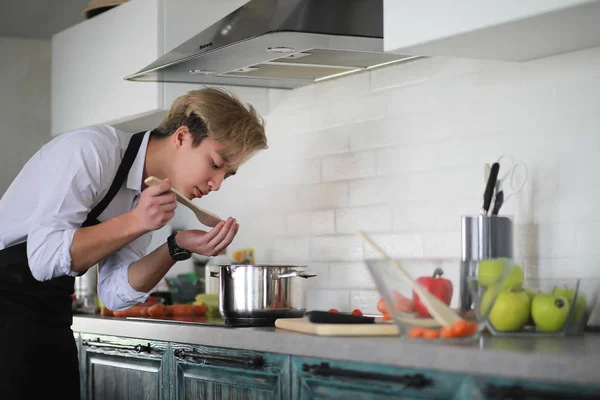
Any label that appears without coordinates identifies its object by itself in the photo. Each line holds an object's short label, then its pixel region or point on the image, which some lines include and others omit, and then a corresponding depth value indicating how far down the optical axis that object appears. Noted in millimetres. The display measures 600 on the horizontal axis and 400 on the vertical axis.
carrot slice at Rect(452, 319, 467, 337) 1935
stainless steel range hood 2584
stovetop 2656
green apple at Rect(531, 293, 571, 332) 2086
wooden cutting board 2162
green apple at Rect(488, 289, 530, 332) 2090
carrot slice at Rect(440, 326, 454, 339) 1946
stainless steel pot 2646
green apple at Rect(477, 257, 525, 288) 2021
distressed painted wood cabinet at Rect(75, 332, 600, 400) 1735
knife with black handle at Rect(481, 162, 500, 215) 2414
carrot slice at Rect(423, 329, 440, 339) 1977
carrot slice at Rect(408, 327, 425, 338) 1987
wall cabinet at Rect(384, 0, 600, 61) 2020
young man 2340
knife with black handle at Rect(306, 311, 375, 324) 2248
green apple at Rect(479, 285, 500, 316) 2021
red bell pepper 2020
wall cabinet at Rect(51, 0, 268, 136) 3490
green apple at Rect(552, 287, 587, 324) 2111
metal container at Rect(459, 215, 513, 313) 2371
